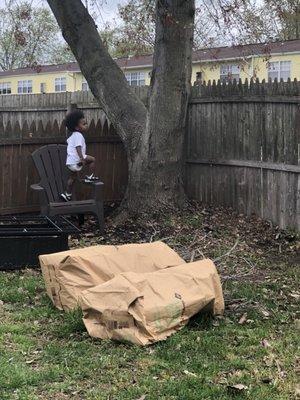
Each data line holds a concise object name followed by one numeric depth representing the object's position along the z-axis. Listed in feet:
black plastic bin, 21.06
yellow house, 81.15
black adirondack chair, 26.84
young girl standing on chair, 28.07
